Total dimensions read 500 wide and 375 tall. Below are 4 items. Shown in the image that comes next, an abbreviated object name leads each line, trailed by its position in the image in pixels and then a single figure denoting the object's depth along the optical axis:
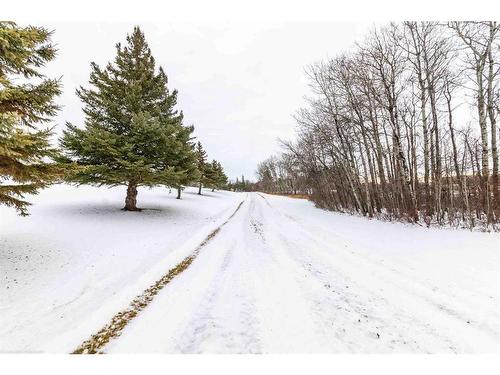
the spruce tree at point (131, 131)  11.66
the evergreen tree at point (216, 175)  40.51
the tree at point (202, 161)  38.23
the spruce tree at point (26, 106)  5.45
